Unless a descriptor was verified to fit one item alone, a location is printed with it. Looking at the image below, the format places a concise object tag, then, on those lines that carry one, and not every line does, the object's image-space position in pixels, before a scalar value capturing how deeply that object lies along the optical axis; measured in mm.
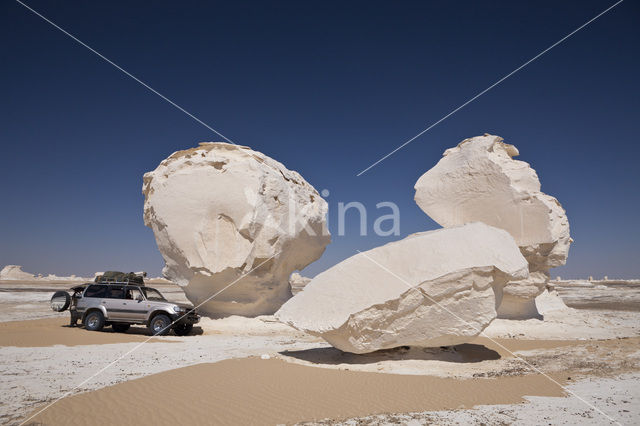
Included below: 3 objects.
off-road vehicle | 13141
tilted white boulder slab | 7816
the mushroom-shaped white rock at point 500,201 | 15172
